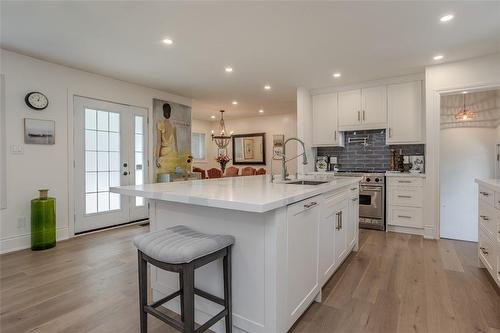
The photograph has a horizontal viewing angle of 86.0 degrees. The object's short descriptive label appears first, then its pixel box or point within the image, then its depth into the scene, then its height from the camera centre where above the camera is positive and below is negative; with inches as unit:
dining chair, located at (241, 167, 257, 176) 275.8 -6.7
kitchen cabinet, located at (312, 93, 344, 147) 193.6 +31.5
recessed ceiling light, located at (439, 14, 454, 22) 97.8 +54.1
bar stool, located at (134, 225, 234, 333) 51.4 -19.3
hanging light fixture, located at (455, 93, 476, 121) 161.8 +29.6
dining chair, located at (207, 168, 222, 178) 261.9 -8.1
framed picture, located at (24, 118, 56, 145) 133.7 +17.6
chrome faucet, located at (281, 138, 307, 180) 97.4 -1.0
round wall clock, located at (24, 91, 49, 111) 133.4 +33.2
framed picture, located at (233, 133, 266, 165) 314.7 +19.3
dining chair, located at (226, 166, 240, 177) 276.0 -7.6
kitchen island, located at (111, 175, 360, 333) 57.0 -18.3
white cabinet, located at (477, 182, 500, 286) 84.2 -23.3
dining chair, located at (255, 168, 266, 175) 272.3 -7.6
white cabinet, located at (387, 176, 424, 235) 157.8 -24.2
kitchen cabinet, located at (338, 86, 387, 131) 176.1 +37.7
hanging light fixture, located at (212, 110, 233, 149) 280.7 +29.8
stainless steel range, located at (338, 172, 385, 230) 166.9 -23.2
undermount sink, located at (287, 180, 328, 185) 97.2 -6.5
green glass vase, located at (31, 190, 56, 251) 129.9 -28.2
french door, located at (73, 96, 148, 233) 156.6 +3.6
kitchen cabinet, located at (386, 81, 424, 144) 163.6 +31.6
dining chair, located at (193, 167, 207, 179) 256.2 -5.9
